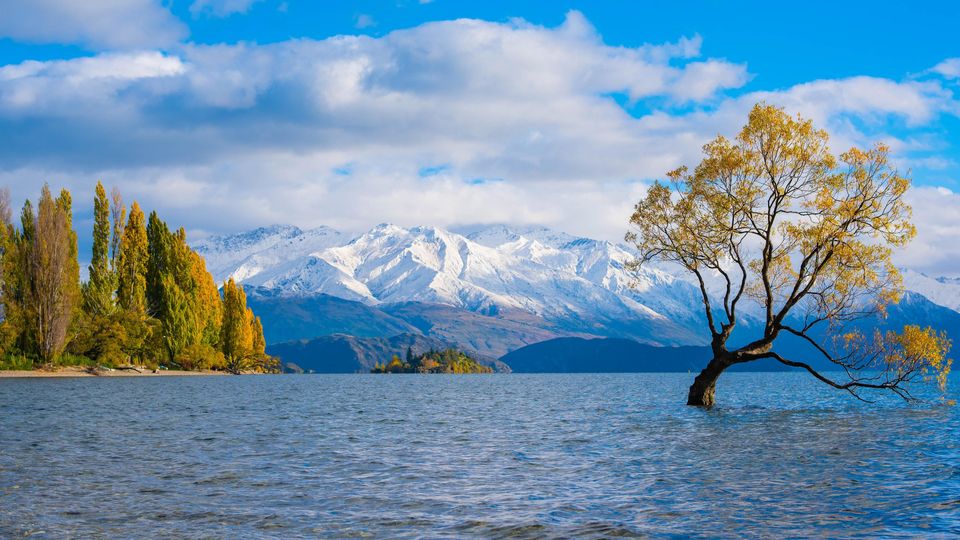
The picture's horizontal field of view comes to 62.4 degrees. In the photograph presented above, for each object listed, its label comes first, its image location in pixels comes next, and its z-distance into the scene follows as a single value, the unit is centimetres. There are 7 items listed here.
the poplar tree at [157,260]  13988
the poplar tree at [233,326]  16750
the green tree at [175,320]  13825
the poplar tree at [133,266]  13275
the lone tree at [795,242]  5234
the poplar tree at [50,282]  11044
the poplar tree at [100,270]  12750
